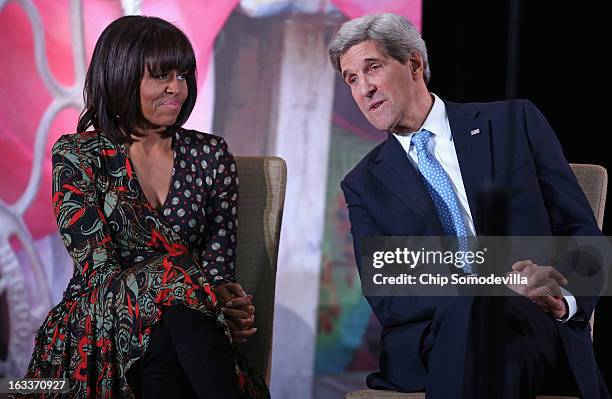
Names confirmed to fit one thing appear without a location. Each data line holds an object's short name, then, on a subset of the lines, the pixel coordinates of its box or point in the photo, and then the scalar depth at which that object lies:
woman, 6.03
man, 5.94
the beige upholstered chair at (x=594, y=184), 6.30
